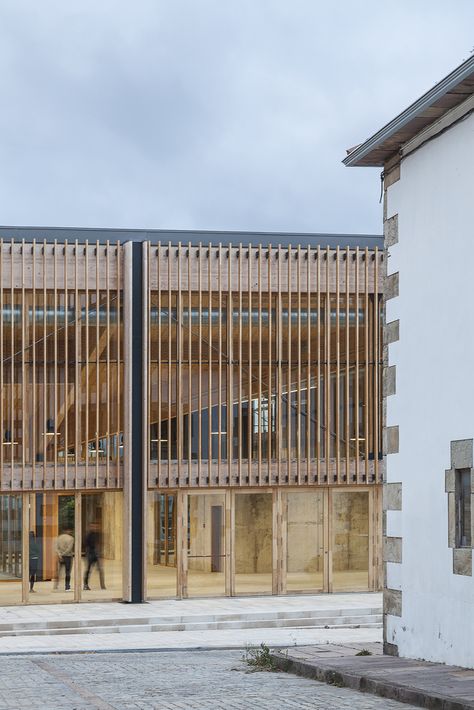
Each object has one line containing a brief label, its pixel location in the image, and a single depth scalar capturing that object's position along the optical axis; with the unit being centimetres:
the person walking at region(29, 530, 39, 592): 2711
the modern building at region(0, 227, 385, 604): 2736
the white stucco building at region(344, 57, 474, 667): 1330
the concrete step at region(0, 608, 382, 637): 2381
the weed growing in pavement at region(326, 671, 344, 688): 1280
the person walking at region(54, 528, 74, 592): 2733
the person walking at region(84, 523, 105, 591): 2745
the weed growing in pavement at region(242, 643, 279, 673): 1504
